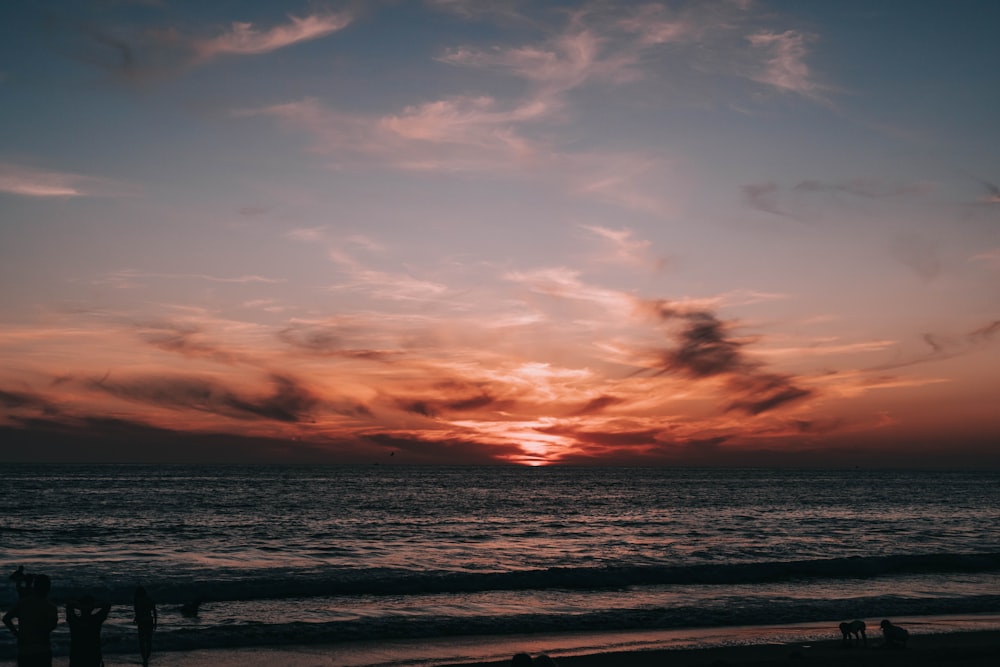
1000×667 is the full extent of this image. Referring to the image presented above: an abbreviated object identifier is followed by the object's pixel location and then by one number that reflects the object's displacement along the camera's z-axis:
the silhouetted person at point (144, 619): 17.66
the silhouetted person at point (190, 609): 24.62
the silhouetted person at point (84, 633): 13.58
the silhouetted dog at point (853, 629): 20.22
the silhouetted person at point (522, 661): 12.36
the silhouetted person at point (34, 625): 12.21
